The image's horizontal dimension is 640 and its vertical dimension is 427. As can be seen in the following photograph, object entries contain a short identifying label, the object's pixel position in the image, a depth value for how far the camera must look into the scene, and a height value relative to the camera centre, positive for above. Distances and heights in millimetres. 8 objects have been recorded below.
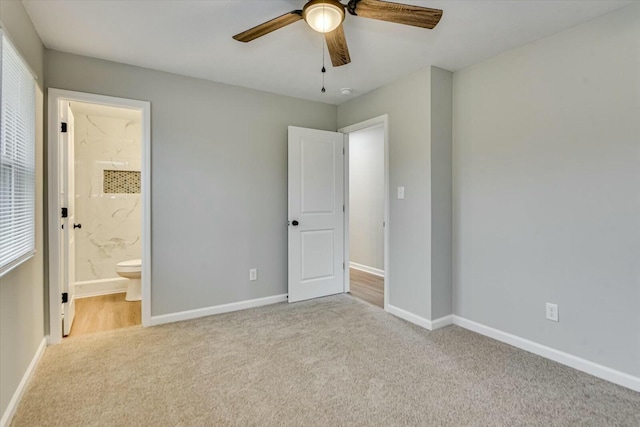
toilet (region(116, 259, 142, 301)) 3759 -701
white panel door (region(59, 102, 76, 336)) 2730 +23
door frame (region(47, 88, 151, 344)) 2596 +146
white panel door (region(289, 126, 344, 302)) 3689 -11
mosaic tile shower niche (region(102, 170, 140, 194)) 4301 +416
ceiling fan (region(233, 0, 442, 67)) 1692 +1045
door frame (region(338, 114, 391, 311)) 3400 +317
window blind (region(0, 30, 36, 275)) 1667 +318
